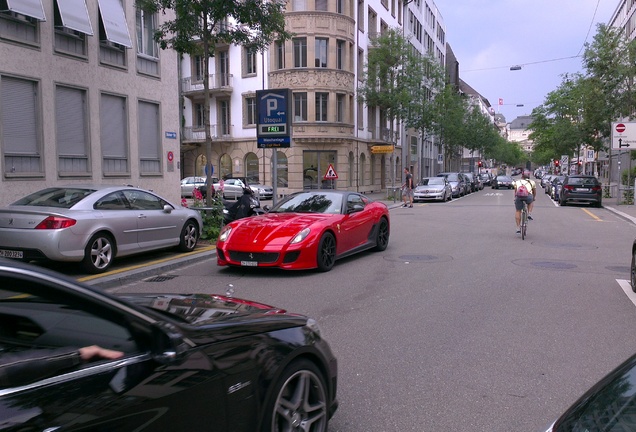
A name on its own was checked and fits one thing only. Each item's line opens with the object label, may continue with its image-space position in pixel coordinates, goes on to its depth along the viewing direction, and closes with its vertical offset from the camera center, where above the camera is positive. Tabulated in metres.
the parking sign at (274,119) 14.55 +1.44
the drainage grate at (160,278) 8.88 -1.70
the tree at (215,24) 12.96 +3.68
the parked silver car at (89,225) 8.23 -0.82
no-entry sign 24.92 +1.61
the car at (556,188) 33.08 -1.08
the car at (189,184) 34.86 -0.67
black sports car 2.00 -0.81
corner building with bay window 36.19 +4.93
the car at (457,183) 37.56 -0.77
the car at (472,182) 44.36 -0.83
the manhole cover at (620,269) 9.48 -1.71
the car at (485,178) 65.44 -0.77
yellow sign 32.84 +1.40
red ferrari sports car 8.75 -1.01
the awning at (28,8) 13.07 +4.04
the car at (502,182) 55.80 -1.06
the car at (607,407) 1.79 -0.81
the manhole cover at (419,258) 10.73 -1.68
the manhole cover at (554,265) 9.78 -1.69
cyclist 13.82 -0.54
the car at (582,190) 27.03 -0.93
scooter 13.11 -0.82
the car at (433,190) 32.09 -1.05
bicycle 13.75 -1.18
